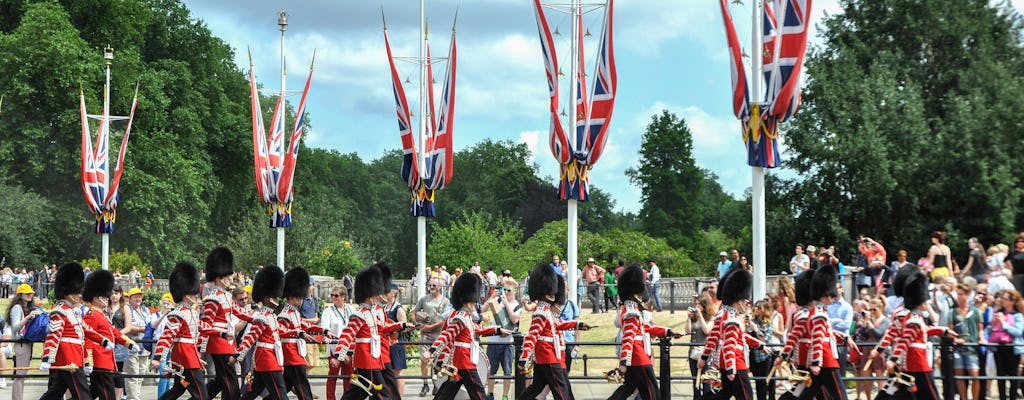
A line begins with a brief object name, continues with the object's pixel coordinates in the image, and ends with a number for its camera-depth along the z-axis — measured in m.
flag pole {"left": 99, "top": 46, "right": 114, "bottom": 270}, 29.61
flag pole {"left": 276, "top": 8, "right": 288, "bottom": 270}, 25.70
